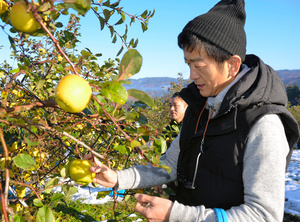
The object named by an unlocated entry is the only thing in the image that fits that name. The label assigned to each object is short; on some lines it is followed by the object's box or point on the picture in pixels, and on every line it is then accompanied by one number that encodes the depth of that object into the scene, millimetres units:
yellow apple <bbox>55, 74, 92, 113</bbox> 729
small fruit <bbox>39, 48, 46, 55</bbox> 2401
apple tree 686
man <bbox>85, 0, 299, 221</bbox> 874
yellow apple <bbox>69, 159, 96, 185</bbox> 940
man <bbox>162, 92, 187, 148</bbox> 3268
